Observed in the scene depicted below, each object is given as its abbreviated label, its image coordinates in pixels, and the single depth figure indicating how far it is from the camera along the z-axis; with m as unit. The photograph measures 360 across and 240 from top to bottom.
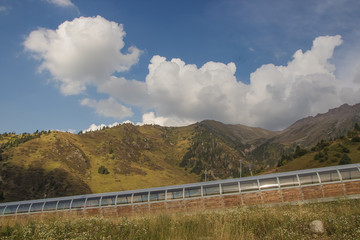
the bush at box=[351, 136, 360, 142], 88.21
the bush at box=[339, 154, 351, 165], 72.22
